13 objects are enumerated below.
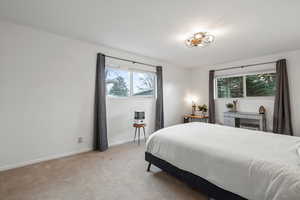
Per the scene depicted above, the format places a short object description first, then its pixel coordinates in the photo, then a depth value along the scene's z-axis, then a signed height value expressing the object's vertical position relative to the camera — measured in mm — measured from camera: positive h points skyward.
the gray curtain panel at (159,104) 4297 -46
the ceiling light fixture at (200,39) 2516 +1186
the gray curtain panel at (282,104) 3432 -30
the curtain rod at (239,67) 4037 +1138
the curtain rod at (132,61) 3470 +1135
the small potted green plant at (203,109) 4855 -224
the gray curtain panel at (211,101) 4805 +59
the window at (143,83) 4016 +591
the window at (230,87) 4457 +533
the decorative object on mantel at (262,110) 3853 -203
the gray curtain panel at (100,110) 3057 -172
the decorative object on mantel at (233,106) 4449 -107
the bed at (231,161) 1154 -613
